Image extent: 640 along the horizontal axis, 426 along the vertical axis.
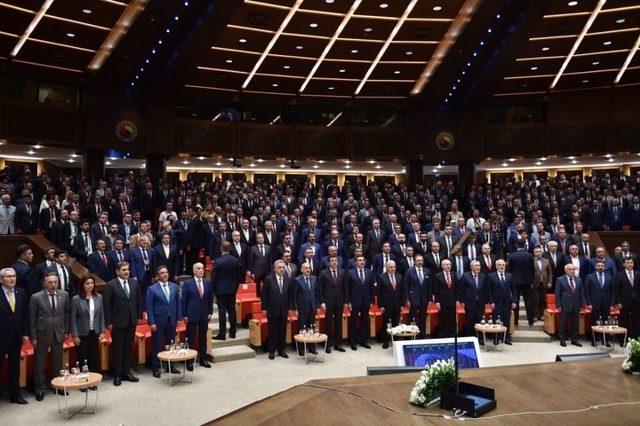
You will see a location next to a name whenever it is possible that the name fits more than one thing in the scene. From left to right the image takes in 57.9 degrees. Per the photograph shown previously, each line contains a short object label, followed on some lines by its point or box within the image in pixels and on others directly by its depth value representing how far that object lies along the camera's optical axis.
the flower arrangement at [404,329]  7.80
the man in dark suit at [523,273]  9.24
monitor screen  4.30
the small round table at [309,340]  7.53
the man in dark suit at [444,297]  8.65
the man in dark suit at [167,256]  8.55
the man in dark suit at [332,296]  8.33
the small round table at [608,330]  8.16
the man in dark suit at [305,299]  8.09
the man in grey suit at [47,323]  6.22
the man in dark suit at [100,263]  8.09
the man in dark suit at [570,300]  8.64
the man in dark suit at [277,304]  7.92
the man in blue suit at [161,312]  7.05
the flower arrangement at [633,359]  3.47
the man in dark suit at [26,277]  7.10
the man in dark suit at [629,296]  8.73
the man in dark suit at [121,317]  6.79
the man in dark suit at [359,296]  8.48
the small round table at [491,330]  8.09
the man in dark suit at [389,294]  8.58
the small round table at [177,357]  6.42
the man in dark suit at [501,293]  8.62
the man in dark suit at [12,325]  5.96
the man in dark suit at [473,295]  8.61
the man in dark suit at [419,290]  8.60
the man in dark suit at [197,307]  7.31
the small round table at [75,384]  5.45
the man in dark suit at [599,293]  8.75
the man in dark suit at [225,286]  8.19
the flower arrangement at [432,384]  2.98
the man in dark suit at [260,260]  9.16
